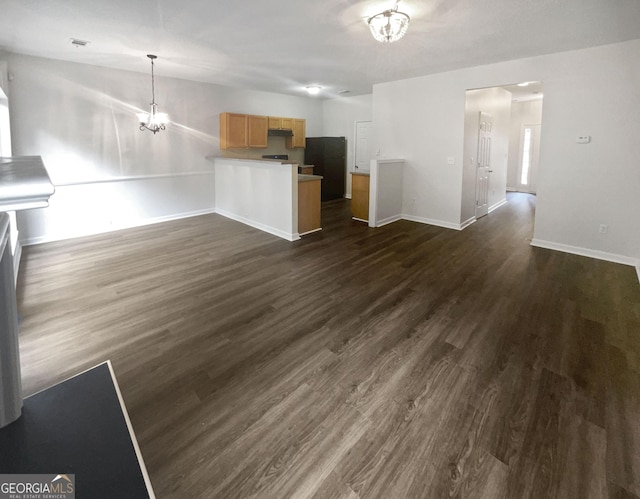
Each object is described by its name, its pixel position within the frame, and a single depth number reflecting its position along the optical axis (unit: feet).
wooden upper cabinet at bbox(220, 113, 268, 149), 22.97
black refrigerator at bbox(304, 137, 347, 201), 28.45
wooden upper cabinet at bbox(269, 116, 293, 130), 25.35
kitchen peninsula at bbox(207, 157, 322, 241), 17.08
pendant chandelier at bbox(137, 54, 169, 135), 17.70
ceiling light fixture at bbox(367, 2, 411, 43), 10.21
